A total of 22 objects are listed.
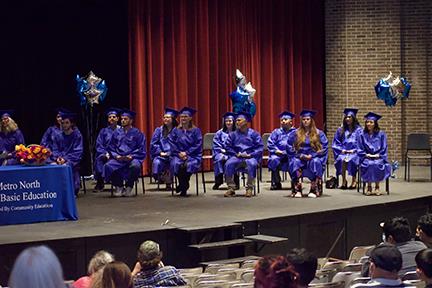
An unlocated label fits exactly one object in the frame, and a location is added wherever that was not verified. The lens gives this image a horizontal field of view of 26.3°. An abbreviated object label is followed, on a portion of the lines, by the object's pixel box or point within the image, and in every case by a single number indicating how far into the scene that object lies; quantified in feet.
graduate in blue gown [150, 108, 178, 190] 43.88
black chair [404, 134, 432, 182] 49.70
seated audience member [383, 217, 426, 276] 21.03
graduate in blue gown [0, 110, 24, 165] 41.04
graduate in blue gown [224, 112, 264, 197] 42.96
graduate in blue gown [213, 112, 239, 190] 44.22
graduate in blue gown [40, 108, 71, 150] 41.47
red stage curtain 52.26
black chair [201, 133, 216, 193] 49.37
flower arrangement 35.12
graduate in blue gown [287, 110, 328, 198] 42.70
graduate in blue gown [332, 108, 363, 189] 44.98
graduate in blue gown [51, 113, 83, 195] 41.01
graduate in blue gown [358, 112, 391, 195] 42.78
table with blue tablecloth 34.12
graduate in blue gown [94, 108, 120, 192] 43.52
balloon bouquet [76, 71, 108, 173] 46.32
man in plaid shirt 21.18
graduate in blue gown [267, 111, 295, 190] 45.50
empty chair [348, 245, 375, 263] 26.09
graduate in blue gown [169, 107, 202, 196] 42.78
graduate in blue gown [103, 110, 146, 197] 42.47
